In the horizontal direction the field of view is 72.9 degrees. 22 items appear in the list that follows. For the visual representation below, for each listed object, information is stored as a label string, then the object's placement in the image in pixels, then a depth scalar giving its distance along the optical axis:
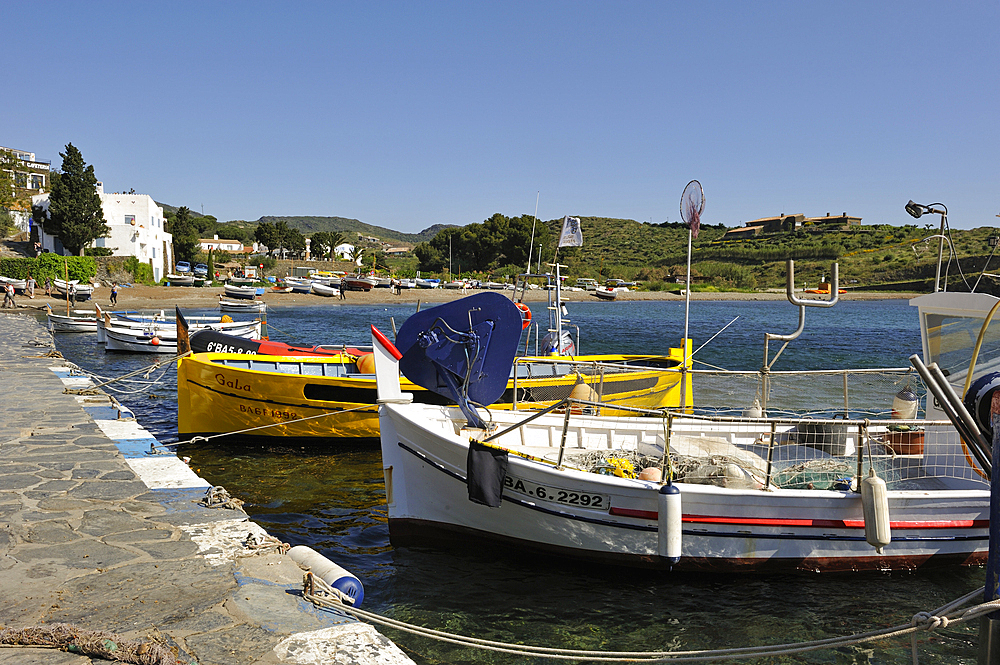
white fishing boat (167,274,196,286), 60.19
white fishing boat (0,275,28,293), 46.47
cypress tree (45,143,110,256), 52.16
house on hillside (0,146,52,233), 67.56
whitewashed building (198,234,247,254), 119.45
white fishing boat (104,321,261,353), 24.73
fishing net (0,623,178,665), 3.46
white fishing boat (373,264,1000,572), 6.24
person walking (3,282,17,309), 41.06
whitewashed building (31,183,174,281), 56.07
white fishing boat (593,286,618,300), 91.88
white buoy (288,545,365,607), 4.62
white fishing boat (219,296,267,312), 47.12
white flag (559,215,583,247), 13.47
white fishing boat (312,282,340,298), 71.06
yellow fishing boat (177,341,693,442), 11.64
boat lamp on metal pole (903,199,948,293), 7.79
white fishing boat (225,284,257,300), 57.53
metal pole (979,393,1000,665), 3.32
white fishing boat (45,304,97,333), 30.75
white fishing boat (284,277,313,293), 71.40
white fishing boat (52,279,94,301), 42.37
